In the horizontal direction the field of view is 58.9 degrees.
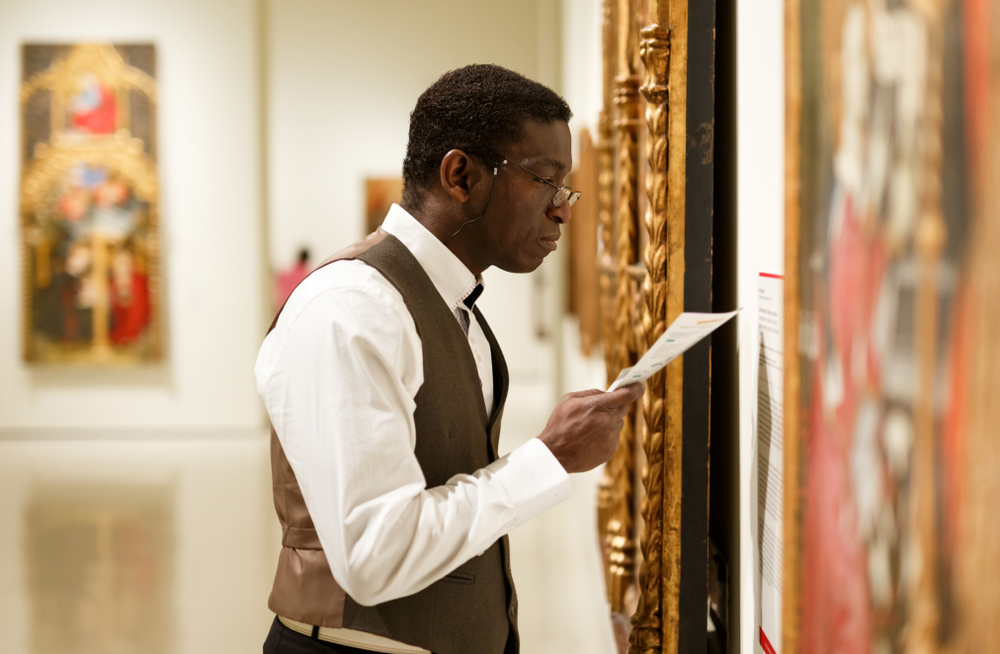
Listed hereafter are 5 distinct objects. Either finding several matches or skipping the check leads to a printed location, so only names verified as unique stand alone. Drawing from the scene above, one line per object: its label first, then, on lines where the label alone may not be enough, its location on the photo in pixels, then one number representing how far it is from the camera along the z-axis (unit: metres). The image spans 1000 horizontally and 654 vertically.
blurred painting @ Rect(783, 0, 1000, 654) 0.62
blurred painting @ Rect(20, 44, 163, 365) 10.38
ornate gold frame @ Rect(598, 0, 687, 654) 1.80
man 1.28
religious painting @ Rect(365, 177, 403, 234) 12.26
